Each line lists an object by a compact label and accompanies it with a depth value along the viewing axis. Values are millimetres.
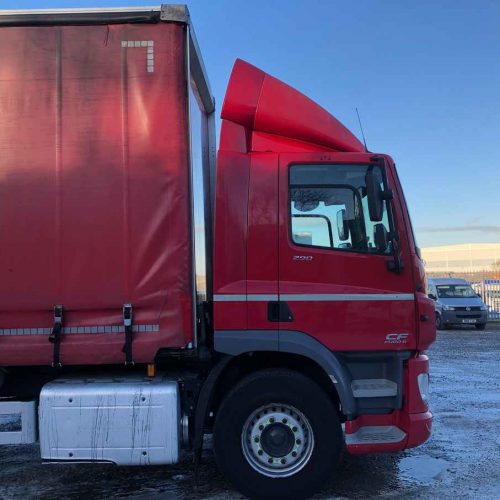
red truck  4023
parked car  18453
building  58875
